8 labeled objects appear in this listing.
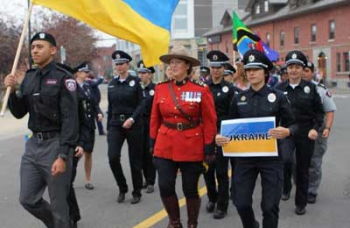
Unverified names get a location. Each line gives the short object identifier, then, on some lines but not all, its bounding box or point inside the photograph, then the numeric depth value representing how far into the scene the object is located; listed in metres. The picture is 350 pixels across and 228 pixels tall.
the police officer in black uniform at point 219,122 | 6.07
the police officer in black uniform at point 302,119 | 6.09
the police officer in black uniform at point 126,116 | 6.78
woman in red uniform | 5.07
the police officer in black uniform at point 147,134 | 7.60
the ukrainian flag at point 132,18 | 5.37
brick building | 46.72
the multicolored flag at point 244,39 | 11.86
